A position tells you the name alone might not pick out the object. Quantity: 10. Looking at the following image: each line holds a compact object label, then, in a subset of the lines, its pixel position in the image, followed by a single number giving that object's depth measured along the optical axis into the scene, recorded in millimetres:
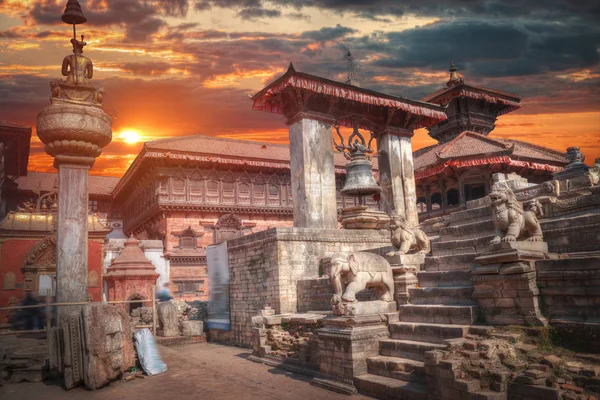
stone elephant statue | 8852
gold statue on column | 12422
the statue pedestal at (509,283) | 6664
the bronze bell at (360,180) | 14000
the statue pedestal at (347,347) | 8156
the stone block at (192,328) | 17594
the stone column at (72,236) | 11633
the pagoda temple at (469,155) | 21359
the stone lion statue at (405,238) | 9898
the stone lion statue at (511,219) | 7352
